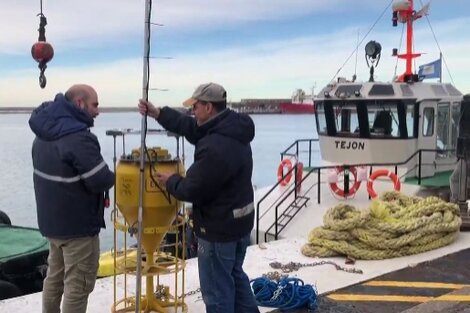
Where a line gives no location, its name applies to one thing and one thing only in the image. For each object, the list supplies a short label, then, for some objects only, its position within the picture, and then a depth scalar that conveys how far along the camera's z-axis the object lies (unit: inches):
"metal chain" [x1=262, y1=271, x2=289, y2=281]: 213.8
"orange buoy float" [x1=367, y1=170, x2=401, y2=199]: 421.1
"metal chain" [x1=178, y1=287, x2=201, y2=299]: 199.3
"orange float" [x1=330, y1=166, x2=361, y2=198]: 431.8
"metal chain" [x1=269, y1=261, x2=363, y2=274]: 229.0
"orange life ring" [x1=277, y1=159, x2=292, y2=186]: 486.9
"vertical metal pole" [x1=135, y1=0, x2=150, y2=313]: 147.3
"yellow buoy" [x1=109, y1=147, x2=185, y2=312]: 158.2
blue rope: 183.2
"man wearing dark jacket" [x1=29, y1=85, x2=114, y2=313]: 138.3
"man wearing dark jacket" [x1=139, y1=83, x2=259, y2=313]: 141.2
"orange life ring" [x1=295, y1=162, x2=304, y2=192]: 452.3
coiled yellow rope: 248.8
